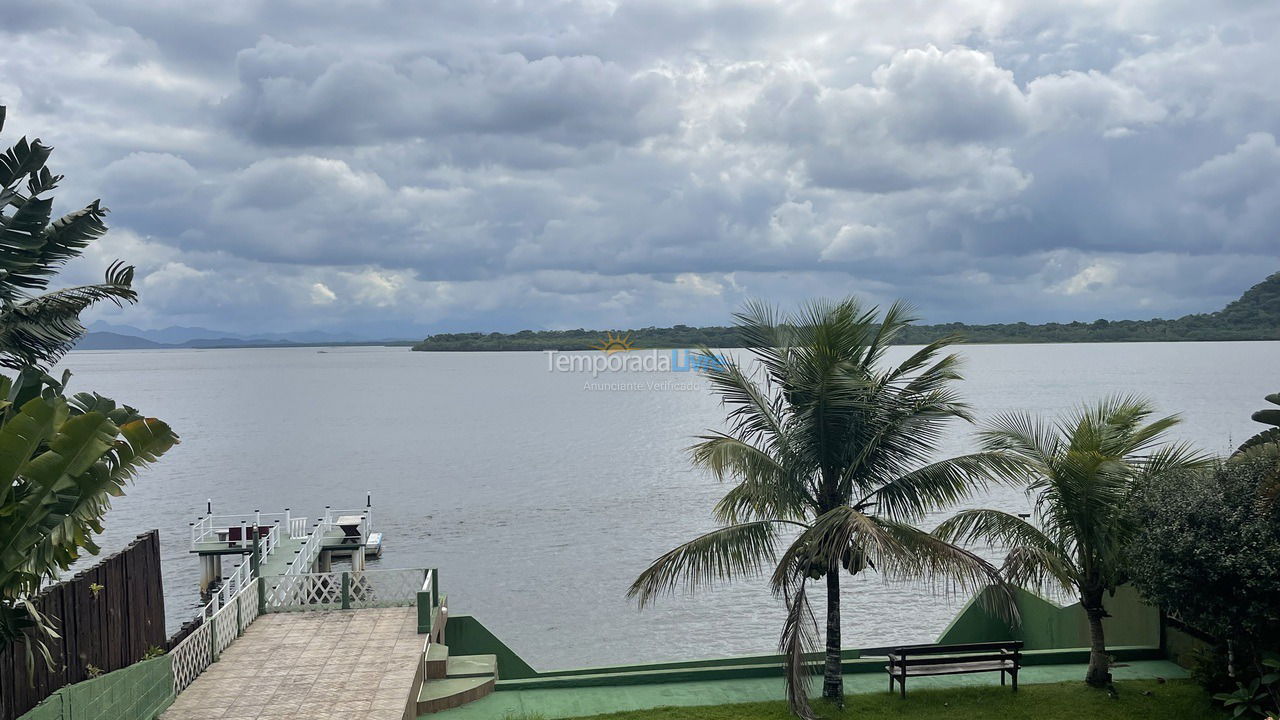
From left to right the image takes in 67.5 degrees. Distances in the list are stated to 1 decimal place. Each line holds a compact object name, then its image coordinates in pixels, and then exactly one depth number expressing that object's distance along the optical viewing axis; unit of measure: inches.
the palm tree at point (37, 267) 440.5
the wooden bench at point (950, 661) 568.1
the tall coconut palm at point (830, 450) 550.0
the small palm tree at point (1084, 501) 542.3
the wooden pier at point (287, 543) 1187.3
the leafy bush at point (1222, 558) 463.8
